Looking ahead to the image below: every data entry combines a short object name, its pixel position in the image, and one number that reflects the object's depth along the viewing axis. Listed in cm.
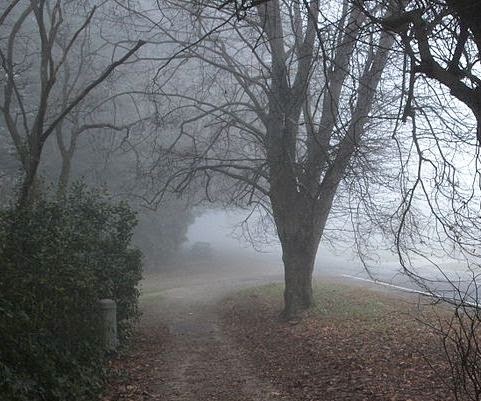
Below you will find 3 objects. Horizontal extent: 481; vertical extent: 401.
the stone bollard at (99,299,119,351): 912
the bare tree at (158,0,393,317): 1246
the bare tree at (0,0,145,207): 884
